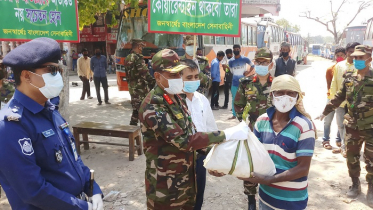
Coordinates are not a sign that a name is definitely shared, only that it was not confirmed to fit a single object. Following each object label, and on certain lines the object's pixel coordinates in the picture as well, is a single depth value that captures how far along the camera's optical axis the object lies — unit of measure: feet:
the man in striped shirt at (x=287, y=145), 6.08
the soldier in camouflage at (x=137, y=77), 19.61
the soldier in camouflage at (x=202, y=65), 20.21
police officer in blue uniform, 4.28
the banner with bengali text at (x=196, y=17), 16.72
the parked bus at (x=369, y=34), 36.44
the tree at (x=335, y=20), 103.40
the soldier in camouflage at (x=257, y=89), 11.70
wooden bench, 15.37
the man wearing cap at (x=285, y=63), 18.47
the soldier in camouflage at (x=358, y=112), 10.80
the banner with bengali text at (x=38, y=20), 13.94
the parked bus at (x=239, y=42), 31.94
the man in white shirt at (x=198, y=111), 8.59
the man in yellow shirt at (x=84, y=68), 32.22
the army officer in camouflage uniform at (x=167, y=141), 6.41
